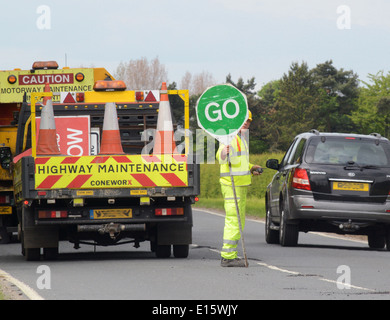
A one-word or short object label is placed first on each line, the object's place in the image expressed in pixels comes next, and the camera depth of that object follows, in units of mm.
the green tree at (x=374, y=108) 93500
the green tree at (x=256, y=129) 98125
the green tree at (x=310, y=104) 100875
